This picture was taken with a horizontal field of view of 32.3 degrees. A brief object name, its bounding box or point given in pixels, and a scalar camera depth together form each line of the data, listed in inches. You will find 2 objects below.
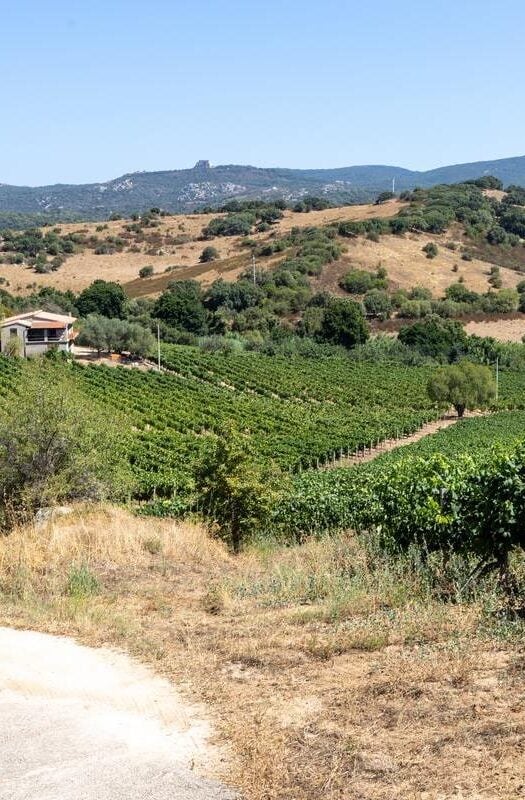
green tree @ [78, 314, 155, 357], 3216.0
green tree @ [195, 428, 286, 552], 813.2
